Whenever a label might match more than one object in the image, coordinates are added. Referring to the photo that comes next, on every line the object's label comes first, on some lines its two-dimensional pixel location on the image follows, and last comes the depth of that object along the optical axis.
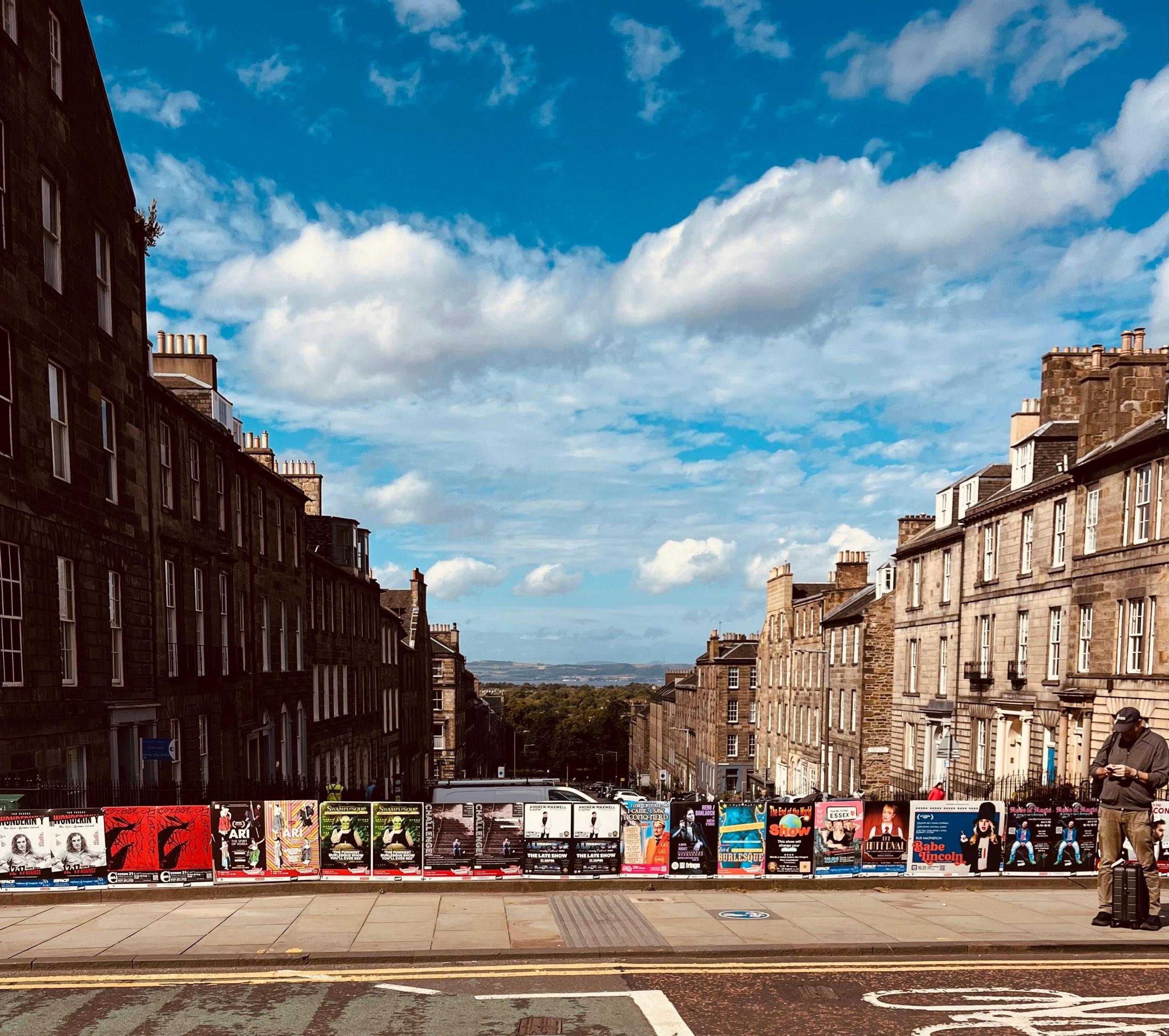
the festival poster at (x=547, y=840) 14.53
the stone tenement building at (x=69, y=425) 16.45
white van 25.25
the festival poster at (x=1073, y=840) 15.06
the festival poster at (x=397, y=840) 14.34
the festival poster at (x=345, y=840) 14.29
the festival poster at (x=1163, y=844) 15.05
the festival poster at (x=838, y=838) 14.77
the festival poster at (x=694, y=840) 14.64
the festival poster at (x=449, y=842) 14.44
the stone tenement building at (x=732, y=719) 69.43
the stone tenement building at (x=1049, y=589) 25.12
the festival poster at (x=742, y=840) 14.69
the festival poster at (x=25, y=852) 13.52
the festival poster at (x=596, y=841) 14.55
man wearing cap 11.05
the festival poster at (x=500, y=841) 14.50
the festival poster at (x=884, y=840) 14.80
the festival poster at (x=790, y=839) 14.73
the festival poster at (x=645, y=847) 14.63
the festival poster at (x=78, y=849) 13.62
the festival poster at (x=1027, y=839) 14.99
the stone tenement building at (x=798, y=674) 51.50
